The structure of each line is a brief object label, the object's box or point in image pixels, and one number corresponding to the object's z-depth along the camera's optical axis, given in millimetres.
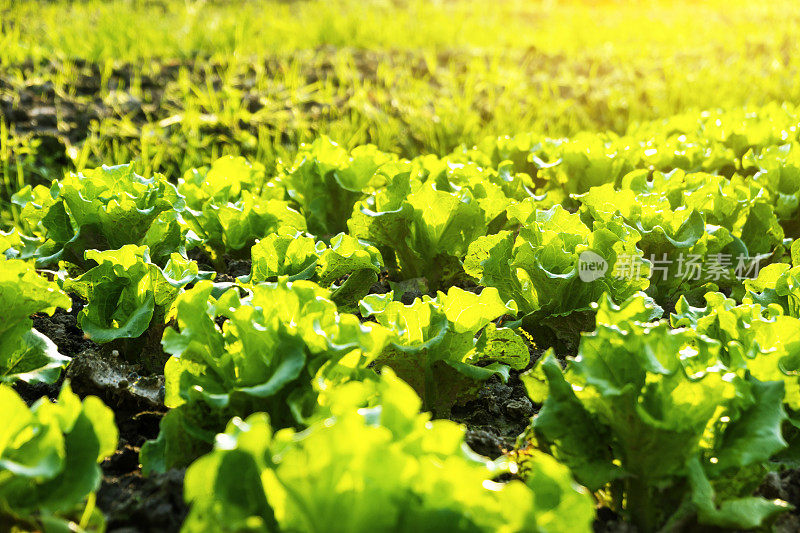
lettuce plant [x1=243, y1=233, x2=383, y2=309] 2254
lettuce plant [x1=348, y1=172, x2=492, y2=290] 2473
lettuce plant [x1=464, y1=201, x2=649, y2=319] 2189
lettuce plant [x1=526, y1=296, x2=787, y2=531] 1512
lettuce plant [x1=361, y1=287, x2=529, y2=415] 1917
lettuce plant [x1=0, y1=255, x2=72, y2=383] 1786
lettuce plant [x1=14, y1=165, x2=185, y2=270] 2416
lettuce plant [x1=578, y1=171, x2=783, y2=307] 2449
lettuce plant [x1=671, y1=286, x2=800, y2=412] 1680
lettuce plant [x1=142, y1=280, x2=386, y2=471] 1627
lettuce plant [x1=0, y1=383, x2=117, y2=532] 1340
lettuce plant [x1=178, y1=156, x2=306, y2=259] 2609
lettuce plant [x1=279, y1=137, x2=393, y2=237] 2938
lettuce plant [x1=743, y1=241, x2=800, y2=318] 2119
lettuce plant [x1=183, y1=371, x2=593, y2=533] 1175
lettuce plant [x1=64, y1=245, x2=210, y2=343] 2062
